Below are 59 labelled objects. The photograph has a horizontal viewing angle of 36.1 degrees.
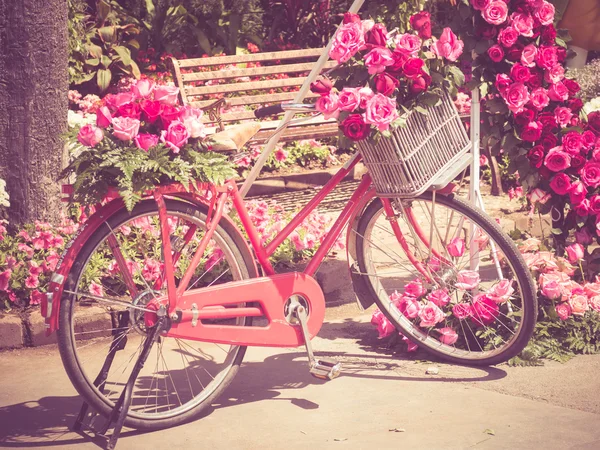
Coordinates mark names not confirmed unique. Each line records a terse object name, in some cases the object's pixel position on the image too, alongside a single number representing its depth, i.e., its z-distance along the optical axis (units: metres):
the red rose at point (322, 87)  3.89
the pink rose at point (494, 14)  4.37
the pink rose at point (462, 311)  4.48
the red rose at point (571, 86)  4.64
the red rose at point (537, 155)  4.68
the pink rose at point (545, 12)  4.45
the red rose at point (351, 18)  3.87
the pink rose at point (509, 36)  4.44
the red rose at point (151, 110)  3.65
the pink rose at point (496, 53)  4.48
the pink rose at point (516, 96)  4.52
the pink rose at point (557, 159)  4.63
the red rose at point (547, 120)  4.62
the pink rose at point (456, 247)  4.39
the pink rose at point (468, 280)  4.37
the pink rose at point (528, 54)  4.50
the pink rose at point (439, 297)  4.49
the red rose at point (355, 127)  3.79
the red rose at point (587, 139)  4.63
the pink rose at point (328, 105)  3.84
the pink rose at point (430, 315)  4.45
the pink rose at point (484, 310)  4.49
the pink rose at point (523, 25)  4.43
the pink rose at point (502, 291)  4.39
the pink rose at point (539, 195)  4.83
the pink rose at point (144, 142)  3.62
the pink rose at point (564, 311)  4.57
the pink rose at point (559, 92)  4.60
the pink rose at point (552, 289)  4.62
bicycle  3.72
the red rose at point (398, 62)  3.89
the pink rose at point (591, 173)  4.62
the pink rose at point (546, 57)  4.51
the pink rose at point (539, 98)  4.57
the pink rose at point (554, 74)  4.55
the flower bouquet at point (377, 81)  3.79
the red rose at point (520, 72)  4.50
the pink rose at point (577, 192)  4.69
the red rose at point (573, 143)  4.62
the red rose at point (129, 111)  3.62
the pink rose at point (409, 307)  4.51
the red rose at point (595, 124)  4.74
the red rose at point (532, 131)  4.61
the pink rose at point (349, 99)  3.82
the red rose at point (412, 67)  3.86
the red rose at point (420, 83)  3.86
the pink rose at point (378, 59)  3.85
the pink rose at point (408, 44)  3.91
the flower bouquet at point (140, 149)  3.56
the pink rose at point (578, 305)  4.58
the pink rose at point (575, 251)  4.75
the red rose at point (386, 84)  3.83
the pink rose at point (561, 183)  4.67
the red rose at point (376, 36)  3.89
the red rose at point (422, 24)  3.99
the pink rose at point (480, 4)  4.38
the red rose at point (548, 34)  4.52
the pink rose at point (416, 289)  4.56
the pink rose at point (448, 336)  4.50
